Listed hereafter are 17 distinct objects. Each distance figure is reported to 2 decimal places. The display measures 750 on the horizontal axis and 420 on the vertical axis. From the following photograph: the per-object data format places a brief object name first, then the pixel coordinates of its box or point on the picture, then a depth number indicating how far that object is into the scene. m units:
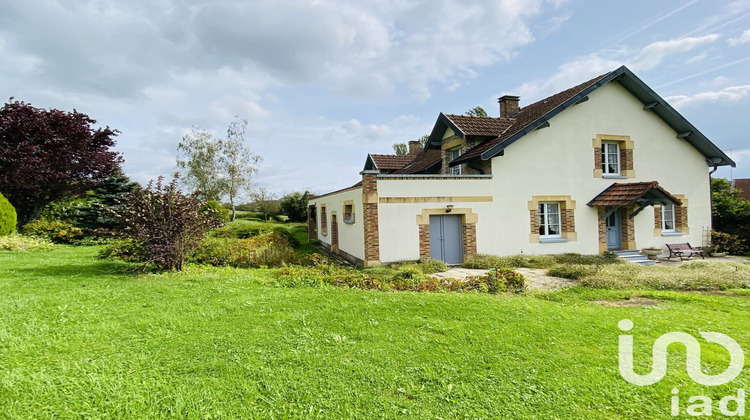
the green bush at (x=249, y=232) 20.41
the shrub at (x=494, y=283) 8.10
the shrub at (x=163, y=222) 8.98
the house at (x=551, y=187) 12.98
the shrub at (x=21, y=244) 13.42
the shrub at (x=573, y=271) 10.02
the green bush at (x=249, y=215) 36.66
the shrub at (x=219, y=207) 24.42
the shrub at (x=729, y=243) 16.11
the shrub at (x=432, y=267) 11.71
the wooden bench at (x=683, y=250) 15.12
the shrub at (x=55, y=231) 17.27
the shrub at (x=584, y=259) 13.00
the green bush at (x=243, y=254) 11.84
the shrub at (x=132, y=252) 9.46
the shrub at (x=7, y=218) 14.65
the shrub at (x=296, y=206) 34.91
